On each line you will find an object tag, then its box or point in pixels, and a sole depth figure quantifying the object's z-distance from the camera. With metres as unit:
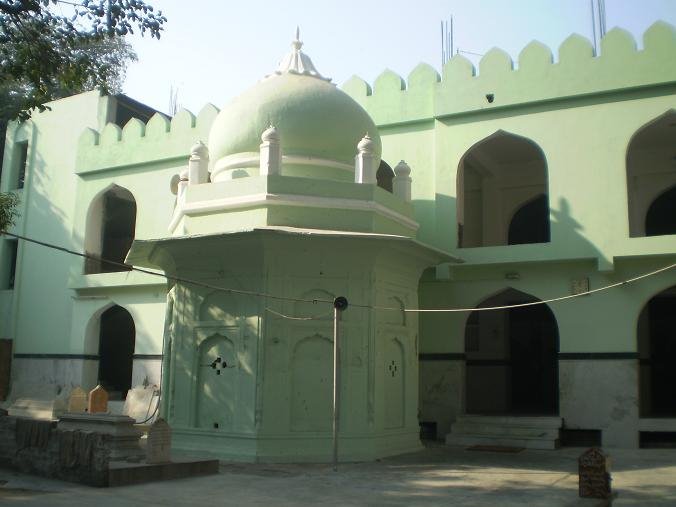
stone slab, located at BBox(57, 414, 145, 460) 9.88
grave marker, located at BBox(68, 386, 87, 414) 14.89
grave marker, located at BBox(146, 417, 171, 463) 9.01
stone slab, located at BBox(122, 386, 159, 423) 14.79
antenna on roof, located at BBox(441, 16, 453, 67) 23.35
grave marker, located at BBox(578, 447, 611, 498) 7.68
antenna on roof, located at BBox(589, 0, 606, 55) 24.50
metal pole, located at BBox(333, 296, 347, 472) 9.70
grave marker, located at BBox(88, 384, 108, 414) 14.34
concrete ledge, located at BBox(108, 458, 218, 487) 8.39
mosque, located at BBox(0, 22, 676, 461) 11.05
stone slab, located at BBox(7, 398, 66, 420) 15.25
